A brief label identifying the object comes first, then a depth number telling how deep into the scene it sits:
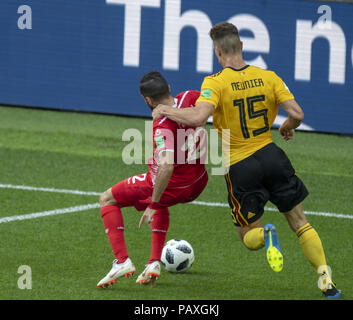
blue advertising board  30.17
